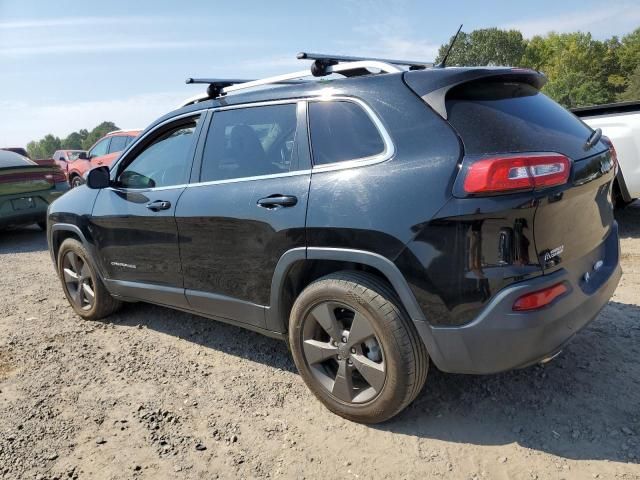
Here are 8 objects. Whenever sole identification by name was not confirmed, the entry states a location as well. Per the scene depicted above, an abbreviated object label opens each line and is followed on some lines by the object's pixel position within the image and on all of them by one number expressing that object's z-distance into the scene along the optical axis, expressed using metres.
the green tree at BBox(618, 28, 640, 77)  67.88
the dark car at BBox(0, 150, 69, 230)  8.12
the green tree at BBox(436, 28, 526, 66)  77.06
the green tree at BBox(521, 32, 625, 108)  59.28
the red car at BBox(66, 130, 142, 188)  12.61
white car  5.60
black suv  2.15
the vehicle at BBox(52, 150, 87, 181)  18.22
